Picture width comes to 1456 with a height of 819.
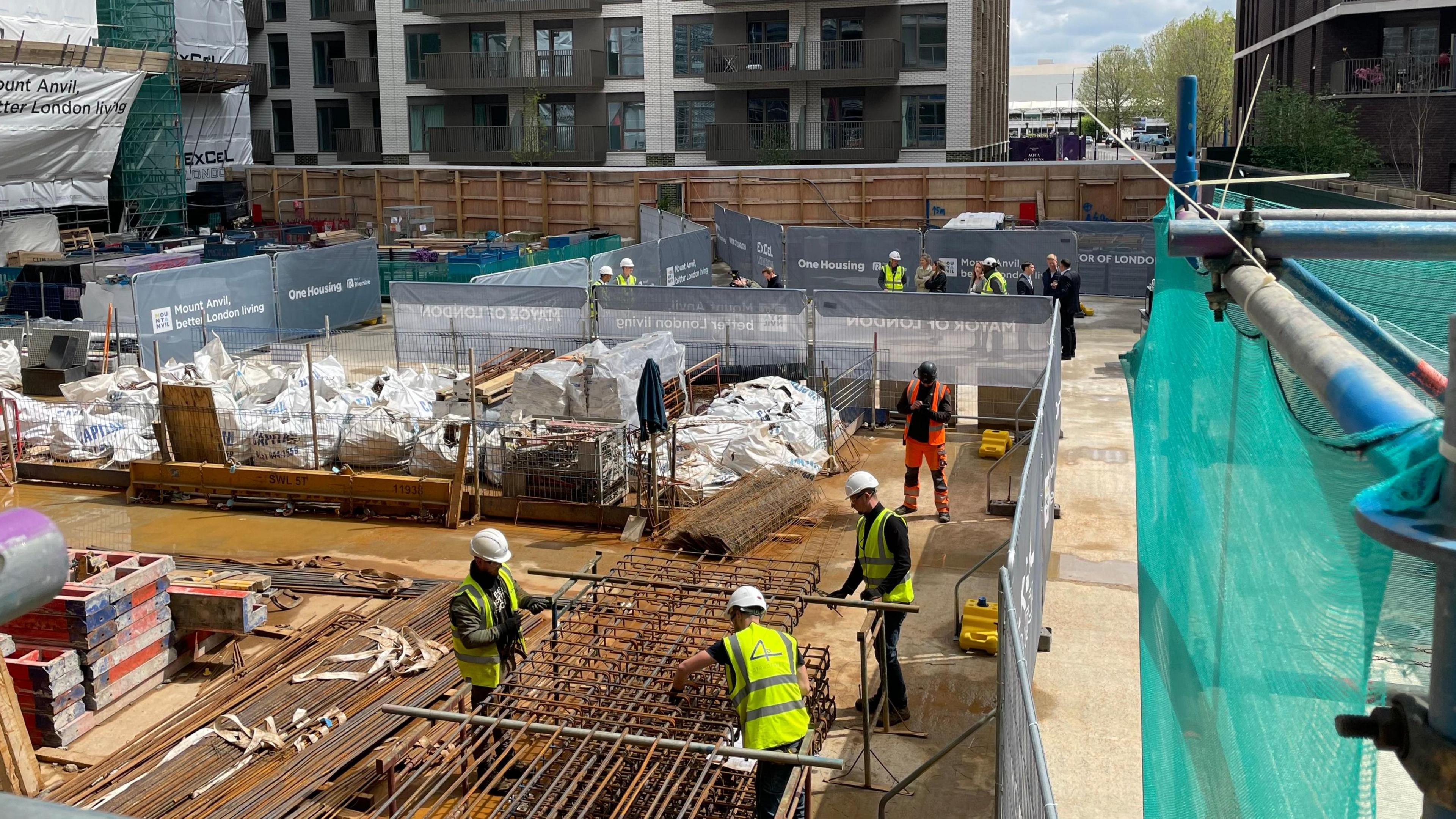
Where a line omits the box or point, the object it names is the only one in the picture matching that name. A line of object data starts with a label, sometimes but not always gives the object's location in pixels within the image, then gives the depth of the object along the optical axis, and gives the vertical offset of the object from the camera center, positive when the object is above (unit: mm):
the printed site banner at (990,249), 26703 -605
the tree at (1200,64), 85500 +11613
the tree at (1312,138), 38594 +2353
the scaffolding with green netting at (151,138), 44938 +3508
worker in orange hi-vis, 14086 -2327
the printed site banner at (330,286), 25672 -1118
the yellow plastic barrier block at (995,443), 17406 -3051
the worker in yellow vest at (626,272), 22500 -795
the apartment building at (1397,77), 40500 +4483
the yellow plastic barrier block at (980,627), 11000 -3517
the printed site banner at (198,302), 22031 -1224
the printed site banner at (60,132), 37938 +3259
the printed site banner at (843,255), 28172 -724
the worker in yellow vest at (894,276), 23984 -1013
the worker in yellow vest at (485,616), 8547 -2614
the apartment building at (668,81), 48250 +5738
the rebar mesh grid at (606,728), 7523 -3223
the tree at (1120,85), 108375 +11809
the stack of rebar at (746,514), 13680 -3224
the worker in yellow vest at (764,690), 7309 -2679
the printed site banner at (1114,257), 29688 -915
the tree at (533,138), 50812 +3652
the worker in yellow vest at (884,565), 9602 -2600
